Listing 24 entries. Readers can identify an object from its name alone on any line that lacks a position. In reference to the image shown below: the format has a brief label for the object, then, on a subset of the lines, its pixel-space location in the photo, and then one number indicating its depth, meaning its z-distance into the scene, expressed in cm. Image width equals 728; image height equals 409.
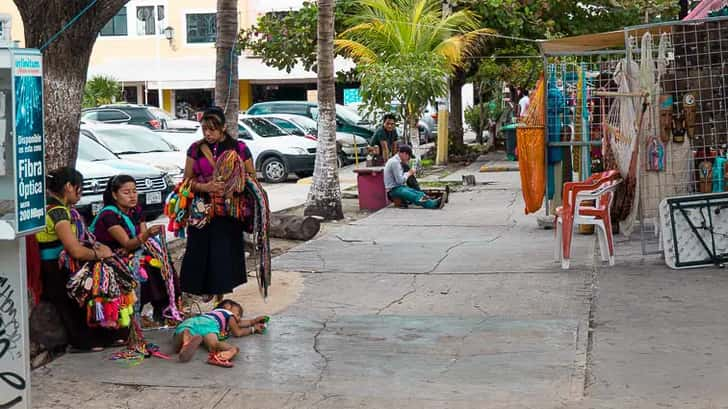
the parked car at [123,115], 2811
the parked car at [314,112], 2897
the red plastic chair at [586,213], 1005
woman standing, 823
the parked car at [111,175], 1400
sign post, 556
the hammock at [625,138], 1010
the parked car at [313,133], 2661
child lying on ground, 693
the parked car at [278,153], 2345
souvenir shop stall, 970
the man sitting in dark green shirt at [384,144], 1803
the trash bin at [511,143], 2600
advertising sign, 551
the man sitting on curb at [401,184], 1588
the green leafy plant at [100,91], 3822
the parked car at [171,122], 2467
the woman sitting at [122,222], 736
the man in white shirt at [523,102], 2577
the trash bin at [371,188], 1645
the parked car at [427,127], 3731
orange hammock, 1259
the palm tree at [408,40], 2202
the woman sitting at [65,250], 693
